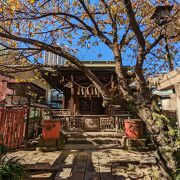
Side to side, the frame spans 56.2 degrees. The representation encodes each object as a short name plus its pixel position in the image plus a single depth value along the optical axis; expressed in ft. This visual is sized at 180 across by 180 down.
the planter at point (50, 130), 22.26
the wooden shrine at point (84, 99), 35.86
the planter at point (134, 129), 23.00
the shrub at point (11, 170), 10.06
